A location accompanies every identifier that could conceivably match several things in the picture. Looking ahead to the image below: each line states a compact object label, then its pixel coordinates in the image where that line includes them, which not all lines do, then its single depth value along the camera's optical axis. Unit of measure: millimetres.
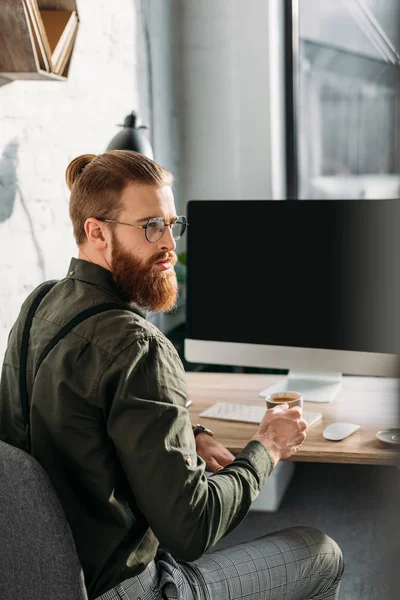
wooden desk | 1488
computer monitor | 1718
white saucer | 1506
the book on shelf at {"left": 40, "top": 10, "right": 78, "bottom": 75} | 1717
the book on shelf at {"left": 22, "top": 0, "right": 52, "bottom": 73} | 1537
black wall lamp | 2012
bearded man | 1069
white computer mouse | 1543
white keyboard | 1669
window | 2812
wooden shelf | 1526
